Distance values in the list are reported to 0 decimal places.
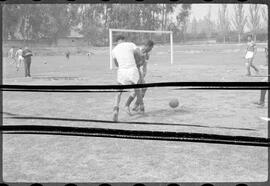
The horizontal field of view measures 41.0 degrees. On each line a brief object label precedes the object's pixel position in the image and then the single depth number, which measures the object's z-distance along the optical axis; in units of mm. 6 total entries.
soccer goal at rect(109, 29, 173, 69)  17578
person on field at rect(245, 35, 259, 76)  13734
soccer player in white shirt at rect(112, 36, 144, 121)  5980
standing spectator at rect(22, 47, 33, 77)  15711
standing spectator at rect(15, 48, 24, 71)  19433
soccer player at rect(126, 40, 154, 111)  6191
